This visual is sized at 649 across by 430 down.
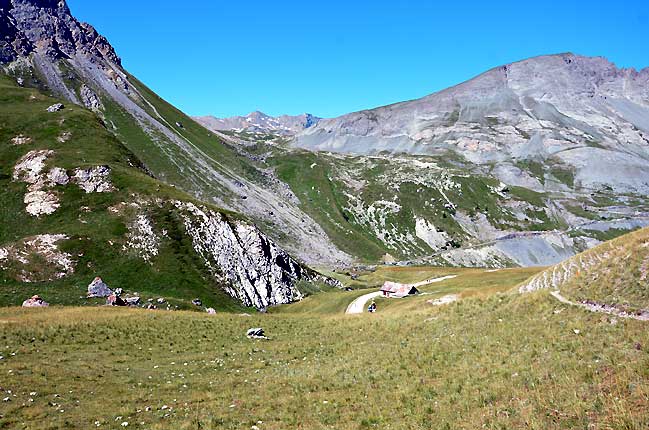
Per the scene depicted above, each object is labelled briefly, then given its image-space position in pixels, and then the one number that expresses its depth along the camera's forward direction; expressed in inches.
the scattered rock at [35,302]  2059.4
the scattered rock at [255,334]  1604.3
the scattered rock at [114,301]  2303.0
